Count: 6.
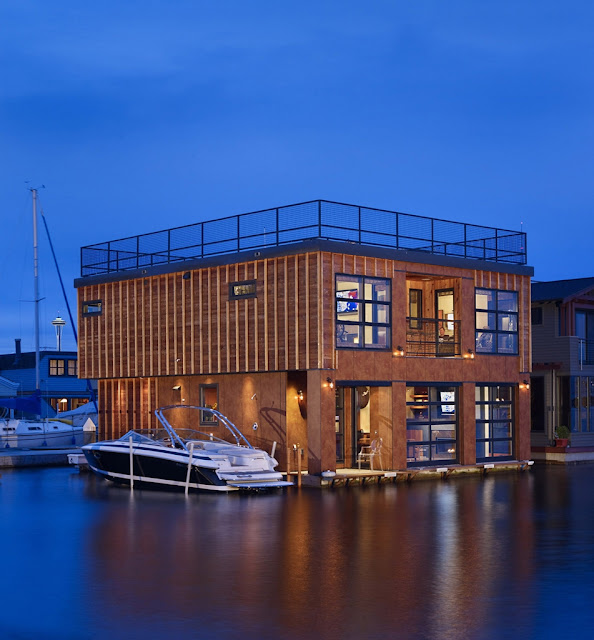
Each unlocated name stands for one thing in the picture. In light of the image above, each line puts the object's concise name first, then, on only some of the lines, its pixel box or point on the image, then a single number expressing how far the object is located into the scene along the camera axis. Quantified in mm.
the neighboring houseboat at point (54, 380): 67438
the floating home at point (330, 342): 27781
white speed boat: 24953
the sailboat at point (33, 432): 45344
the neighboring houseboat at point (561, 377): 38188
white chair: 28991
